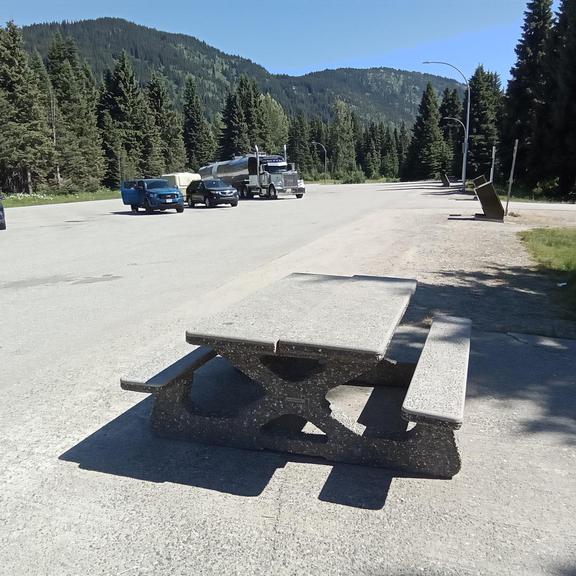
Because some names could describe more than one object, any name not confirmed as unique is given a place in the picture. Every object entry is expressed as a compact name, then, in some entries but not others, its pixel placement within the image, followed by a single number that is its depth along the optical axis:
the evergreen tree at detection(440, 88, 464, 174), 86.50
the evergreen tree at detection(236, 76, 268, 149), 92.94
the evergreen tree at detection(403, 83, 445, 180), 86.12
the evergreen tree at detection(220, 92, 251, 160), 91.19
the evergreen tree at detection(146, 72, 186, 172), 78.50
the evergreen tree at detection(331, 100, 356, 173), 128.62
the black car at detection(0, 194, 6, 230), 18.41
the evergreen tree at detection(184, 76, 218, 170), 93.31
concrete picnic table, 2.83
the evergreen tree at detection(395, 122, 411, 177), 138.89
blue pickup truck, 25.14
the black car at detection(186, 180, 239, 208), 29.62
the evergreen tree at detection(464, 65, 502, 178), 59.91
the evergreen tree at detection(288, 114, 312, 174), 121.25
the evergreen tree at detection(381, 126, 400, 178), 128.62
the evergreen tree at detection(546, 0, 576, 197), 32.00
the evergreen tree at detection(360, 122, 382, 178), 132.50
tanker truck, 37.56
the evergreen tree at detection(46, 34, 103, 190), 56.97
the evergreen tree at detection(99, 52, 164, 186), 66.75
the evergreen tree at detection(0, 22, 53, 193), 47.44
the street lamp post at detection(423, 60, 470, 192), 37.16
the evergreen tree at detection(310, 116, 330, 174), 128.75
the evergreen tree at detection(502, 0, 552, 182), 39.75
